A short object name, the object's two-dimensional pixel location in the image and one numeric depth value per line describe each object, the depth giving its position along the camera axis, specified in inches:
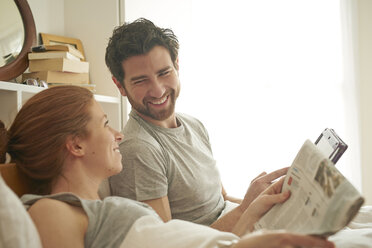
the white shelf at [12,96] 56.5
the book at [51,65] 66.4
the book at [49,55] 66.7
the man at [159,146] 48.9
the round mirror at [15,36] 65.2
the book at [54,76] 66.1
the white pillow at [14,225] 24.5
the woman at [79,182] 30.9
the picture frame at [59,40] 75.2
